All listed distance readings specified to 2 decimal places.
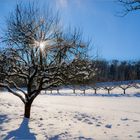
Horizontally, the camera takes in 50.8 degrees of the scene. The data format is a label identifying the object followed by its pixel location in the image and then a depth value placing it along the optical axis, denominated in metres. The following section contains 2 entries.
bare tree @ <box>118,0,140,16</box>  3.80
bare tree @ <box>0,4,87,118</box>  6.97
